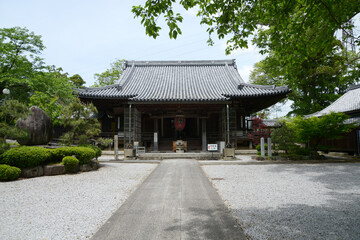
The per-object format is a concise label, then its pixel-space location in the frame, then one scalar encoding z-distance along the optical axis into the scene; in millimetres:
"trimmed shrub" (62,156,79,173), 8188
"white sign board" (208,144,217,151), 11930
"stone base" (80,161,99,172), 8945
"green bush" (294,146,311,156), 12289
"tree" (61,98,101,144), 9711
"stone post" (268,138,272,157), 11875
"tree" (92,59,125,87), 31516
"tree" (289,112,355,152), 11250
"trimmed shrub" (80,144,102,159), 10091
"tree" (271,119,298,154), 11614
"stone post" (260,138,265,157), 11974
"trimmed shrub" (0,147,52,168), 7102
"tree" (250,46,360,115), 20766
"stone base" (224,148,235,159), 12775
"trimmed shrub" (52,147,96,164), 8375
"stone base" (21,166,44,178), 7388
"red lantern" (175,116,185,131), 15869
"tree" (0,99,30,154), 7461
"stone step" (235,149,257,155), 15832
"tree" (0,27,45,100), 18373
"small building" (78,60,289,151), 15055
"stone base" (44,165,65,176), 7895
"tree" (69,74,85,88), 37500
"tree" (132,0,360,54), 3588
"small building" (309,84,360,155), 14125
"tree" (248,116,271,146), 13656
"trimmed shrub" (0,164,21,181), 6730
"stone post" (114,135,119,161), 12650
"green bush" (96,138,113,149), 10367
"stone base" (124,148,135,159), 12891
